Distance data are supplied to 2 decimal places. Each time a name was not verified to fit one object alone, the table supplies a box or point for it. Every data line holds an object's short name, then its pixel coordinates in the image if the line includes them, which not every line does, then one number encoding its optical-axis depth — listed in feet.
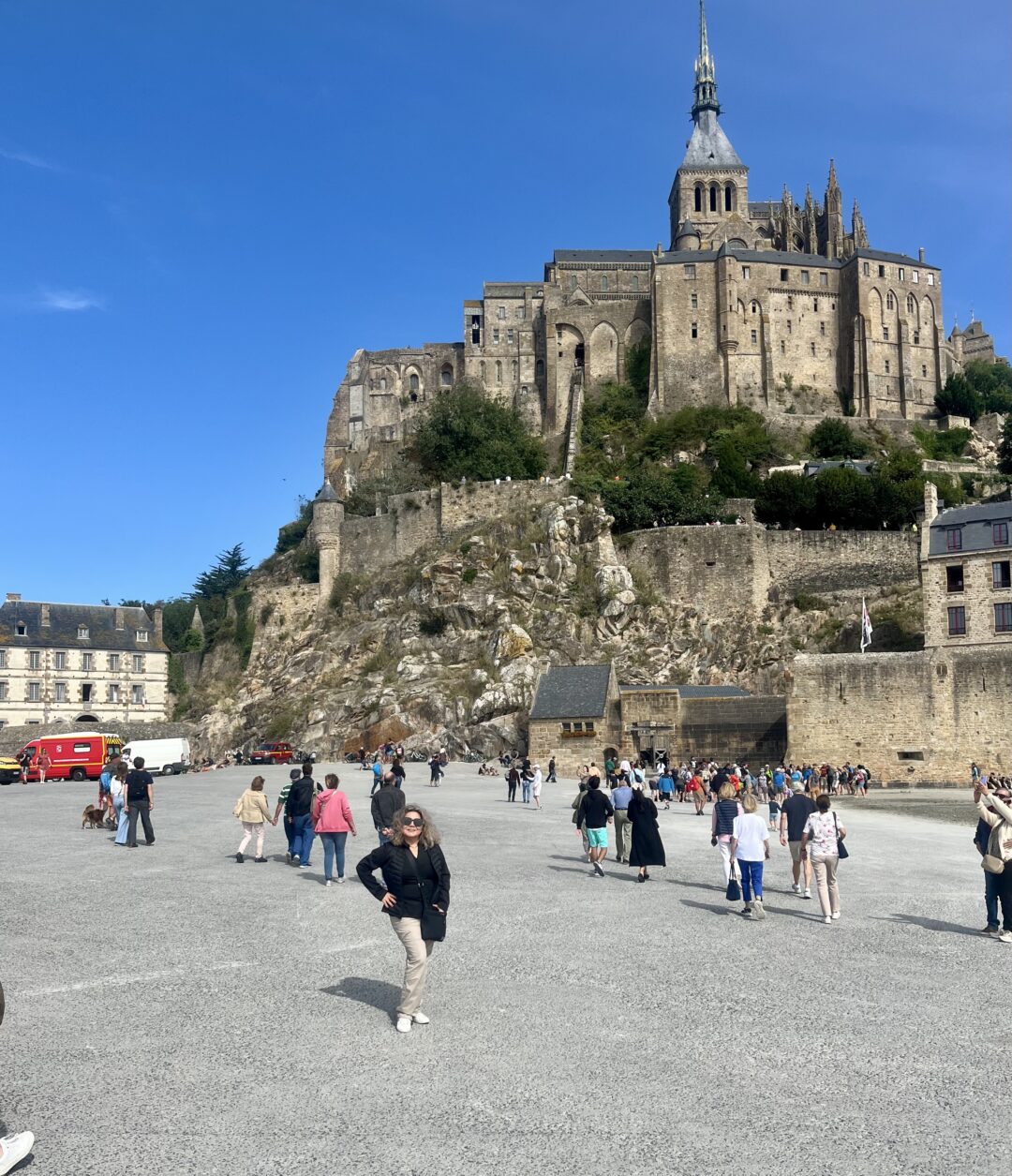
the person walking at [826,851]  39.17
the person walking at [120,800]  56.49
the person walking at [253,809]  50.24
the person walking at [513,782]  96.48
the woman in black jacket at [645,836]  46.65
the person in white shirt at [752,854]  39.91
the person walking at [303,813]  50.44
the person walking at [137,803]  55.06
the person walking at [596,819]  49.37
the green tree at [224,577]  284.61
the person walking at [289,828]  51.19
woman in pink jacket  44.96
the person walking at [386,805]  47.80
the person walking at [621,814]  52.60
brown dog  65.41
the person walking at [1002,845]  36.76
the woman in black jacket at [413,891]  25.63
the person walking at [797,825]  46.06
